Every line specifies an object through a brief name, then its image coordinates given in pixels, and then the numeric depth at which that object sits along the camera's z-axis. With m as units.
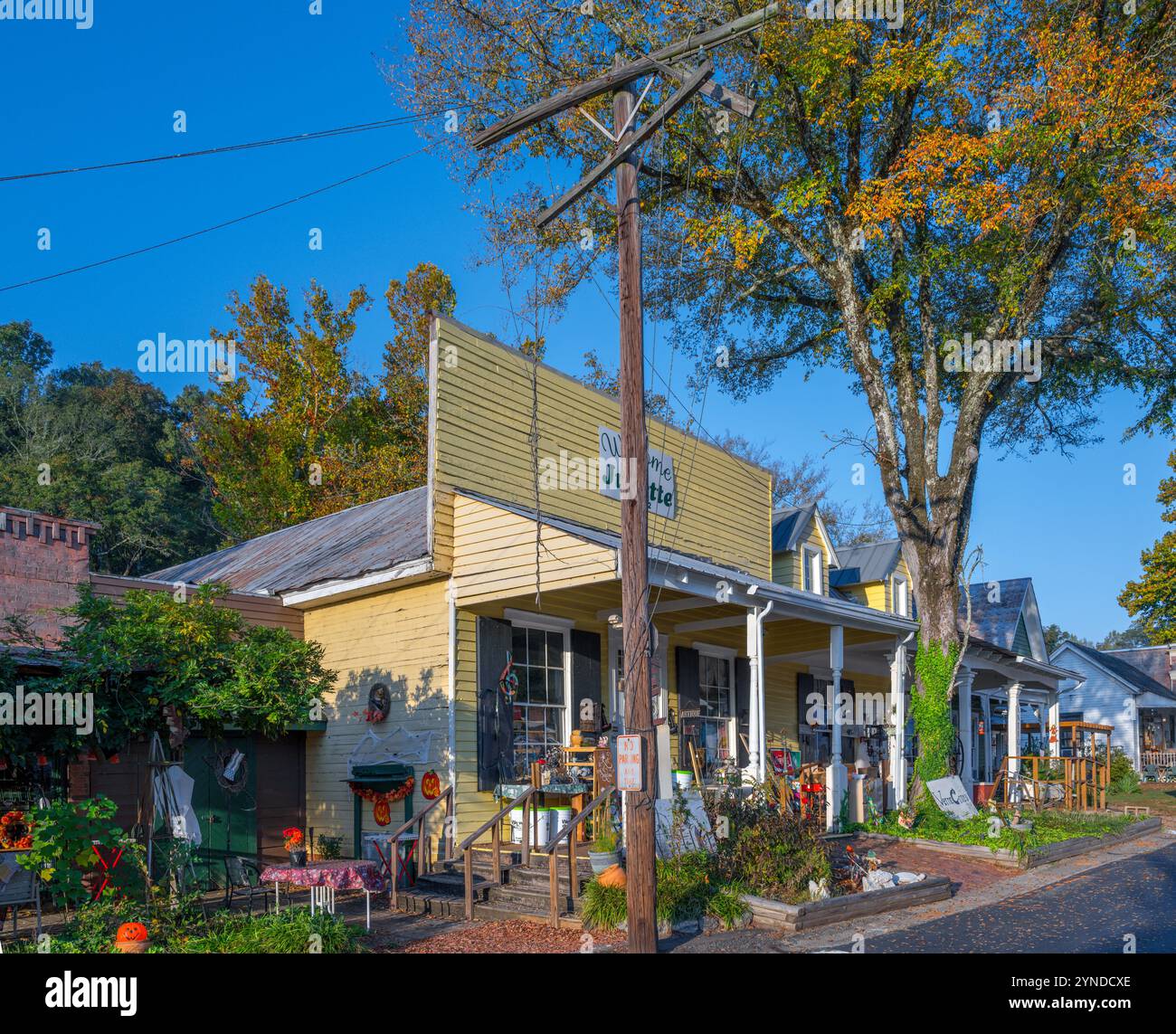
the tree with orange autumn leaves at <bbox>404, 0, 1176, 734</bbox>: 15.69
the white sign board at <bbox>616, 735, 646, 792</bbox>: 8.23
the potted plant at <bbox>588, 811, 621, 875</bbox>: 10.43
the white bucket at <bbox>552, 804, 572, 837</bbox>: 12.47
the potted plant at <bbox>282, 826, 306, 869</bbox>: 13.59
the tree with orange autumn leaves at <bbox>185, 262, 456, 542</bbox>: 29.12
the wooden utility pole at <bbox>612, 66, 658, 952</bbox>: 8.31
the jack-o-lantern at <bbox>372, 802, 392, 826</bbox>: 13.80
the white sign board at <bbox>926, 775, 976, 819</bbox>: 16.23
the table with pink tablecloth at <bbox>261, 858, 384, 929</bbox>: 10.16
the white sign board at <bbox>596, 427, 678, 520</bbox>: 16.81
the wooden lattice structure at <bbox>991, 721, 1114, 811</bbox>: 19.33
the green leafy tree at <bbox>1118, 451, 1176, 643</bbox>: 34.03
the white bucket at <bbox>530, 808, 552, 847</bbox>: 12.43
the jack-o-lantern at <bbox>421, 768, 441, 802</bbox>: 13.21
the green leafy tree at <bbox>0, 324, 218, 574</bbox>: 32.78
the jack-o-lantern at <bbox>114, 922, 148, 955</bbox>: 7.83
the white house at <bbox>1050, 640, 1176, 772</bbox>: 42.31
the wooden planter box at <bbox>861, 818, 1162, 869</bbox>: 14.51
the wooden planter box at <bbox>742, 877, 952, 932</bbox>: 9.97
